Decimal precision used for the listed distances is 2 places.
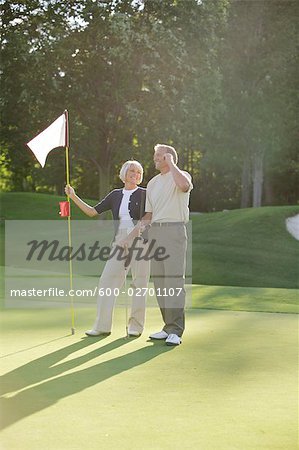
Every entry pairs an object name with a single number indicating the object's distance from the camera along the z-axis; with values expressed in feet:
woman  44.84
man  42.11
